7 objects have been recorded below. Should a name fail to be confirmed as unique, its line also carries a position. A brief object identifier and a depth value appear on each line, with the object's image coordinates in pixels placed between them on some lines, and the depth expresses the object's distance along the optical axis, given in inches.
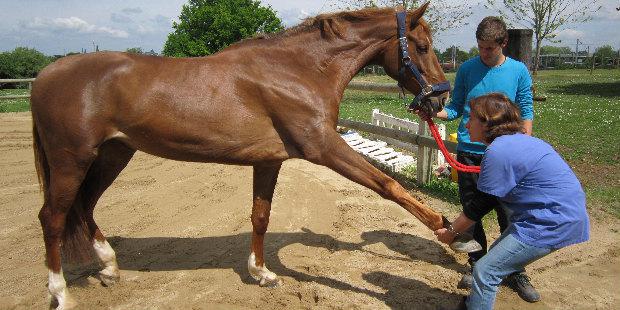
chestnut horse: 122.1
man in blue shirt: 120.9
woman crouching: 92.4
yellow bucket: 234.8
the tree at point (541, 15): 1099.3
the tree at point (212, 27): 862.5
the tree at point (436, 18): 803.4
